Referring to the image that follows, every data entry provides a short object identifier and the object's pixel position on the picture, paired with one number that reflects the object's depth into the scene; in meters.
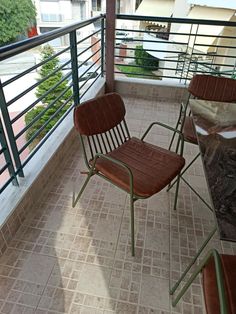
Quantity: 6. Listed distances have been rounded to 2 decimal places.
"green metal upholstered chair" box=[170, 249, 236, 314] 0.76
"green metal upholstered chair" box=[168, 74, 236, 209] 1.86
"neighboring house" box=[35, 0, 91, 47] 17.00
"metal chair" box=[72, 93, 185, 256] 1.32
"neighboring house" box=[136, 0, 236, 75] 7.16
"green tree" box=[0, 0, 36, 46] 13.60
